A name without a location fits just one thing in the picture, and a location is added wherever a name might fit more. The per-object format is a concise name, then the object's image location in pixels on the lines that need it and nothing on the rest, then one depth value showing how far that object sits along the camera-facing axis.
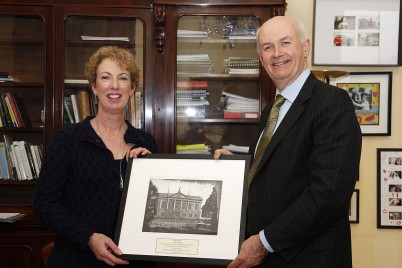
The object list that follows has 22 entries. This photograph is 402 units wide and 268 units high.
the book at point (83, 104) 2.76
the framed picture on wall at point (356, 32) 2.95
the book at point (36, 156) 2.80
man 1.38
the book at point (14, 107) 2.87
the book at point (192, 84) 2.76
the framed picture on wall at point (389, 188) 2.96
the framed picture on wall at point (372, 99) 2.97
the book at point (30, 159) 2.83
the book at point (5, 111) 2.86
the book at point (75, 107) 2.75
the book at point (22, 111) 2.84
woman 1.59
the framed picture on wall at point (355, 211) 2.97
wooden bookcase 2.65
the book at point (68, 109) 2.74
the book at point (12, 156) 2.82
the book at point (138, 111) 2.73
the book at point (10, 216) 2.56
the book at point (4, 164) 2.82
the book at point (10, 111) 2.86
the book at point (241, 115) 2.78
